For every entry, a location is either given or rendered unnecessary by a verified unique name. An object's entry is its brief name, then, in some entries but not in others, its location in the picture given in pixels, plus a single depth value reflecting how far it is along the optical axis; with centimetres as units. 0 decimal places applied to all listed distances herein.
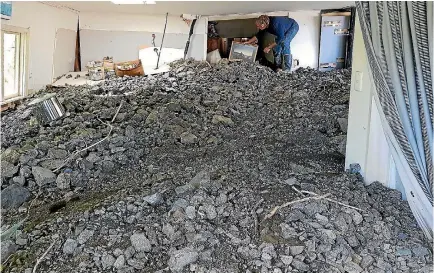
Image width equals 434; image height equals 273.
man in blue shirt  714
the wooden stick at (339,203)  216
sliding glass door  465
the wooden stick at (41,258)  183
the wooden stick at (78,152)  299
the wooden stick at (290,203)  217
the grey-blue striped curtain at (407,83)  170
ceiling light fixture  545
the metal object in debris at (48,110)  404
